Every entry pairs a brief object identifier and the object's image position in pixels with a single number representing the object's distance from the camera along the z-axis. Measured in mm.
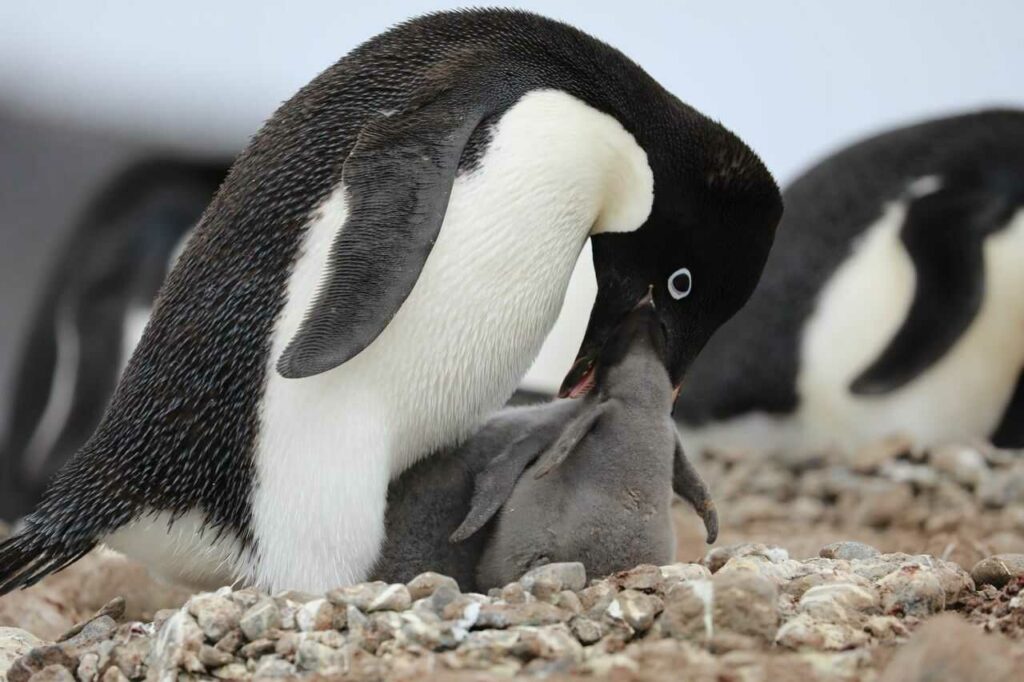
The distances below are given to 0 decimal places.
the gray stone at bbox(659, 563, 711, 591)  8326
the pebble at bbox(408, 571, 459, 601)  8330
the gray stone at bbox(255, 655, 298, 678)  8289
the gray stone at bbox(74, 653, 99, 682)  8352
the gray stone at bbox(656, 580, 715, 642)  8268
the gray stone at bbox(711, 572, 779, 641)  8266
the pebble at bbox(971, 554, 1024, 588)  8404
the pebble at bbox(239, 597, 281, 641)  8314
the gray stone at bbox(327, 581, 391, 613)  8314
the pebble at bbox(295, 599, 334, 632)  8309
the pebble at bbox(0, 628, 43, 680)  8417
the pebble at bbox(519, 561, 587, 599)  8338
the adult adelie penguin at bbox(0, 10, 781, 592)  8418
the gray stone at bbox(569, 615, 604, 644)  8282
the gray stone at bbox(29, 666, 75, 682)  8349
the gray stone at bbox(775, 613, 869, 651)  8269
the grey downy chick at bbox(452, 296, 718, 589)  8441
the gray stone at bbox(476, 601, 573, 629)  8285
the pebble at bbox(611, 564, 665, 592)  8323
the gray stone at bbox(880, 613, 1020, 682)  8160
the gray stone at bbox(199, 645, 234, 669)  8307
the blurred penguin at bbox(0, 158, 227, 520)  11793
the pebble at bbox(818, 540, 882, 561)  8480
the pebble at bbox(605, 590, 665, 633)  8288
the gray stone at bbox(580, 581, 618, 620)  8304
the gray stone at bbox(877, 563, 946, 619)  8335
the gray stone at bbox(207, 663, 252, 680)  8305
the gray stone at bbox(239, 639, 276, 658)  8307
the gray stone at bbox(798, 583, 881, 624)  8299
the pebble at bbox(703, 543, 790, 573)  8427
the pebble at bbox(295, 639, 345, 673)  8279
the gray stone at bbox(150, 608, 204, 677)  8308
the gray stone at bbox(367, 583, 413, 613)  8309
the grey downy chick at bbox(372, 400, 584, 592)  8466
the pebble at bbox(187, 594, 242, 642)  8316
